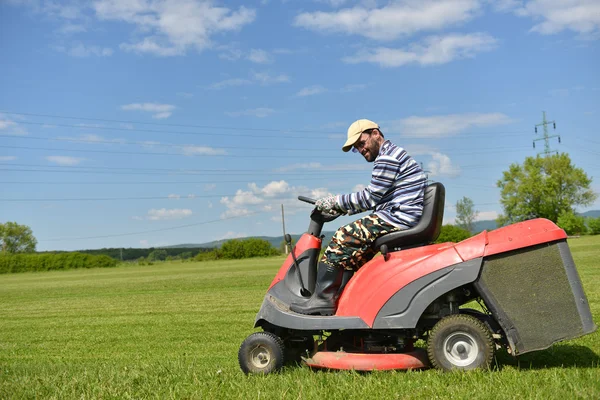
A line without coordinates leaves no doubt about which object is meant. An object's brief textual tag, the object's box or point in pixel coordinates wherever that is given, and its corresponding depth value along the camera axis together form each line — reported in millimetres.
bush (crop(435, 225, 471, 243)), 53025
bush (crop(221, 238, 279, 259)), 62691
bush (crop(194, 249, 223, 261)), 62844
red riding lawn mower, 5379
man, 5762
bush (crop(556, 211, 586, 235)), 81569
